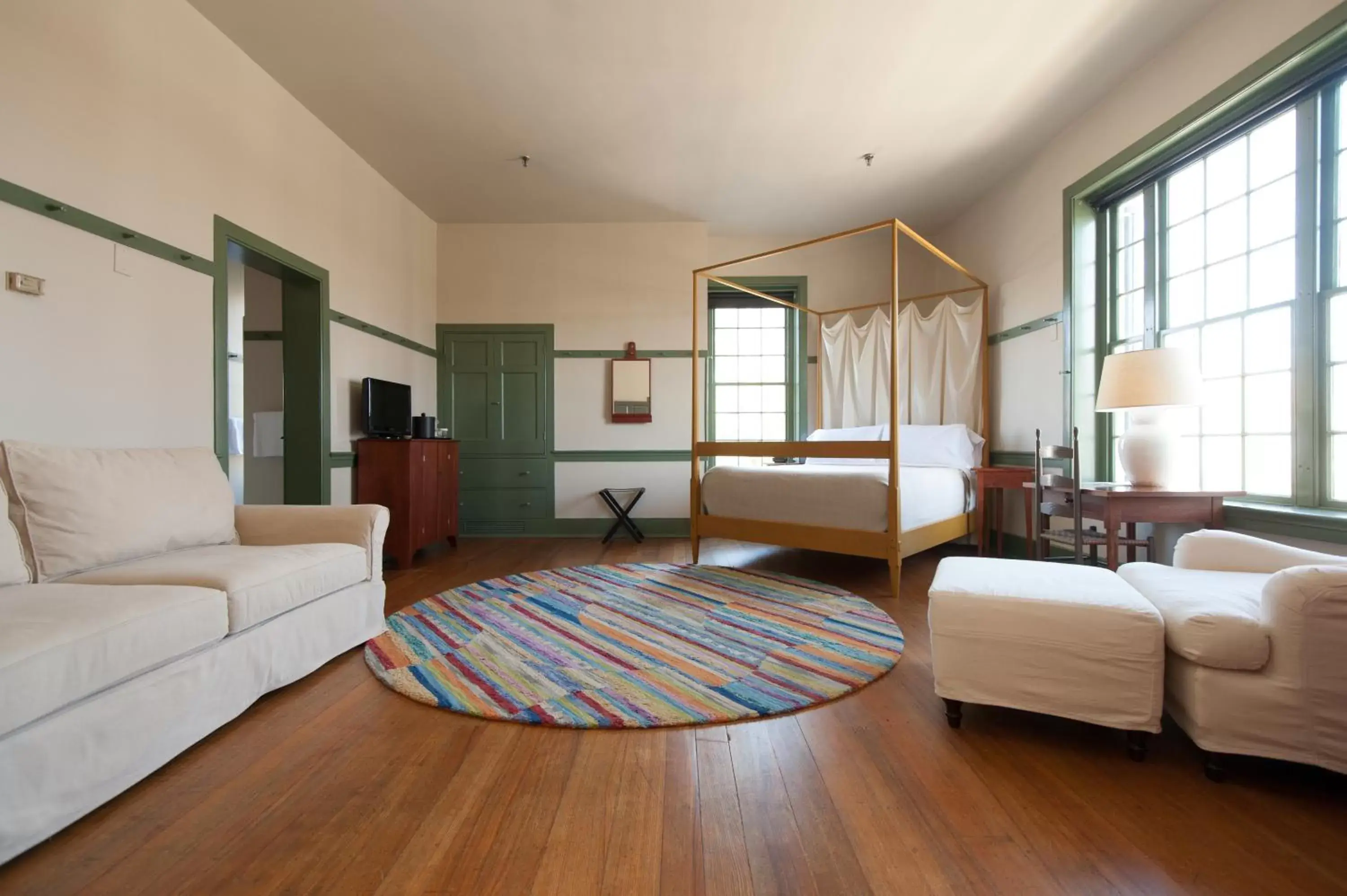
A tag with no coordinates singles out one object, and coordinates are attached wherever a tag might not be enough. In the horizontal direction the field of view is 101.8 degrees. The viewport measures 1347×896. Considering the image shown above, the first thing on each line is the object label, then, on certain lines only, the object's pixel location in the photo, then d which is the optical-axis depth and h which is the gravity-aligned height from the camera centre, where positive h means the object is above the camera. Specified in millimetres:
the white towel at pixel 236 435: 5137 +116
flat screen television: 4043 +301
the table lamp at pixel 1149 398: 2553 +238
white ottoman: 1532 -593
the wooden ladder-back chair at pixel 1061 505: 2814 -320
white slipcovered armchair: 1325 -561
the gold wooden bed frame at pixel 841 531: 3189 -524
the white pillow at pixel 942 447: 4391 +3
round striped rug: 1924 -885
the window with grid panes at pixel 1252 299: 2381 +776
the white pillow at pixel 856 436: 4828 +103
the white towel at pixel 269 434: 4141 +106
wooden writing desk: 2572 -290
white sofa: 1242 -474
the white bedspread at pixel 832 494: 3291 -307
